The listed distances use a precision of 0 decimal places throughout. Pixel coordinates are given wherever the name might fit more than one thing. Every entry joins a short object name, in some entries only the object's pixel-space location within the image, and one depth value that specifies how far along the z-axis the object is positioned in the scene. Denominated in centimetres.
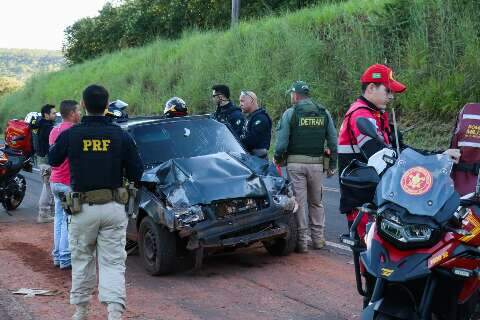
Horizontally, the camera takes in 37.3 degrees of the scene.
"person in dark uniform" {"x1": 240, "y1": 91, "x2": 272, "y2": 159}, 911
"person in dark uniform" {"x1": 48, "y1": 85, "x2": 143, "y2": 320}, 549
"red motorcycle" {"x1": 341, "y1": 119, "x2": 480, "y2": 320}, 398
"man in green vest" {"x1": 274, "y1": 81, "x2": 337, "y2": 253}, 824
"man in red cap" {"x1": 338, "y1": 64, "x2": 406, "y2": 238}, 536
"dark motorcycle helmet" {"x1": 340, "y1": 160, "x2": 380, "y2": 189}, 452
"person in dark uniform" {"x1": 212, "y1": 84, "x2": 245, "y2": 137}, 969
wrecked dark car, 709
